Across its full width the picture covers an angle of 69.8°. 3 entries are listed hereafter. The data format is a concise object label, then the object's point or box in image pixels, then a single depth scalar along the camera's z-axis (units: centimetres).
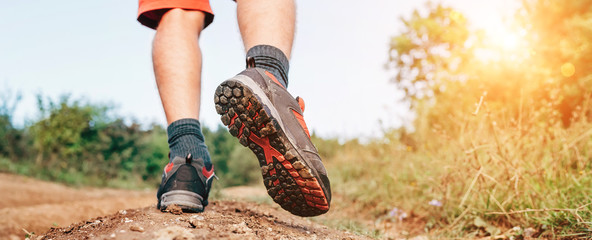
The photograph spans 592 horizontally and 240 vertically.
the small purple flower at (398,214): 260
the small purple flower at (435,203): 231
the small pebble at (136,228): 115
